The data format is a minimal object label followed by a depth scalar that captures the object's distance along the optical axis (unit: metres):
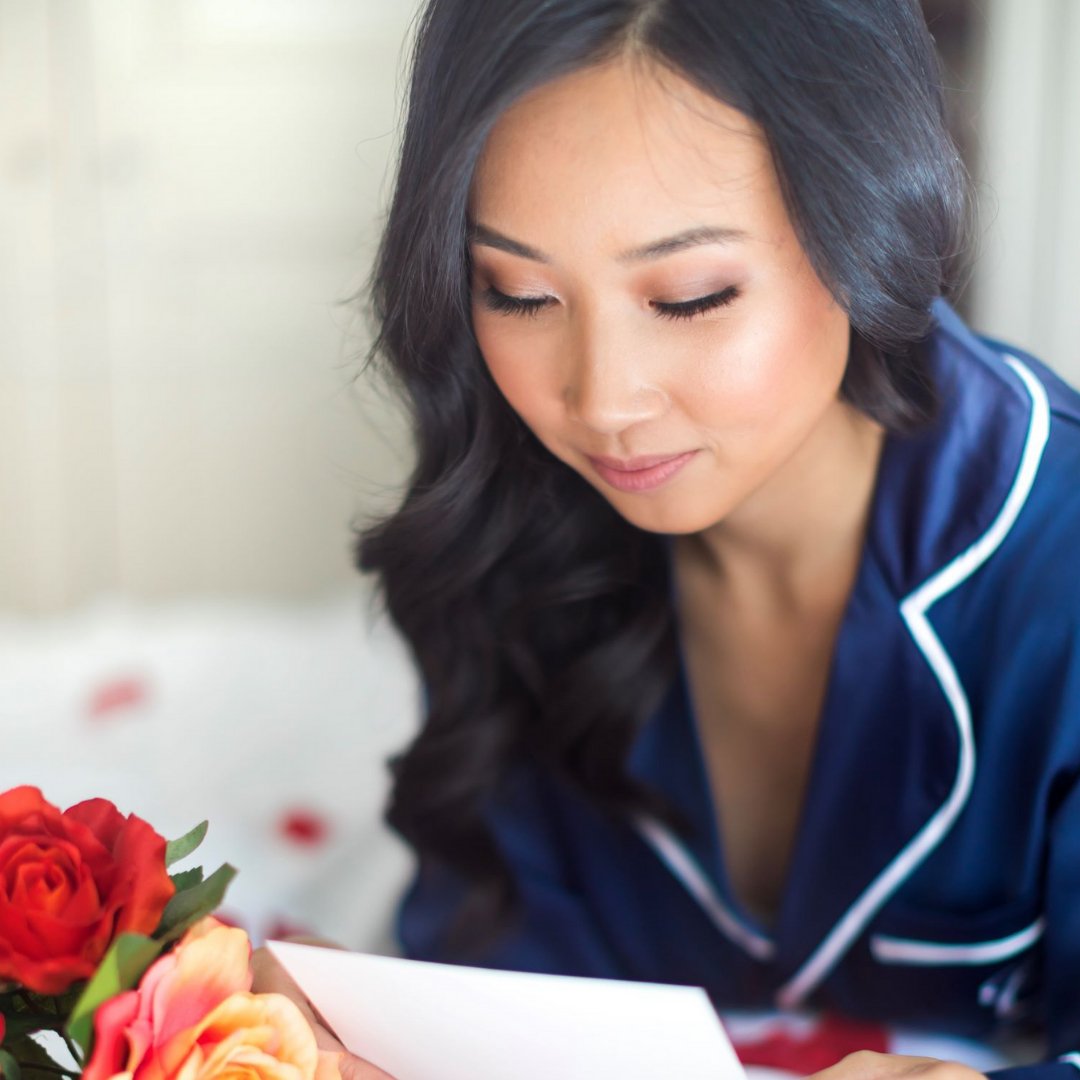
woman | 0.73
